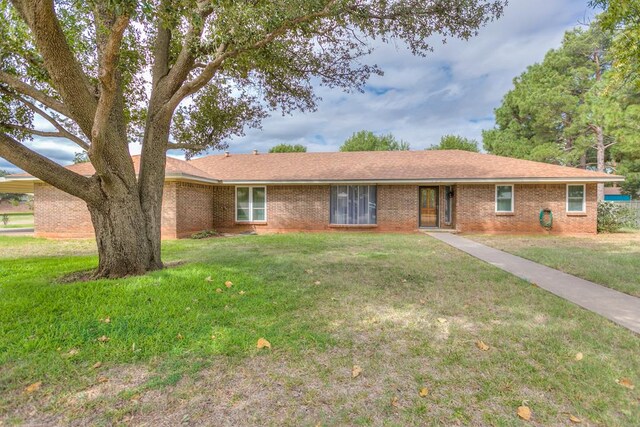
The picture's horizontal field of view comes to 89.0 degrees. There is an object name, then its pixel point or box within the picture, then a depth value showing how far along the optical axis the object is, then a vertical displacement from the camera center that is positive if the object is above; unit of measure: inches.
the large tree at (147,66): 185.9 +112.5
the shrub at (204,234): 525.4 -42.3
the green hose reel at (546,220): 536.4 -19.8
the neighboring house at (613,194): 1219.2 +48.5
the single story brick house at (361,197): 537.0 +19.1
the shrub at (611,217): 575.5 -18.3
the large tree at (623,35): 191.8 +114.6
